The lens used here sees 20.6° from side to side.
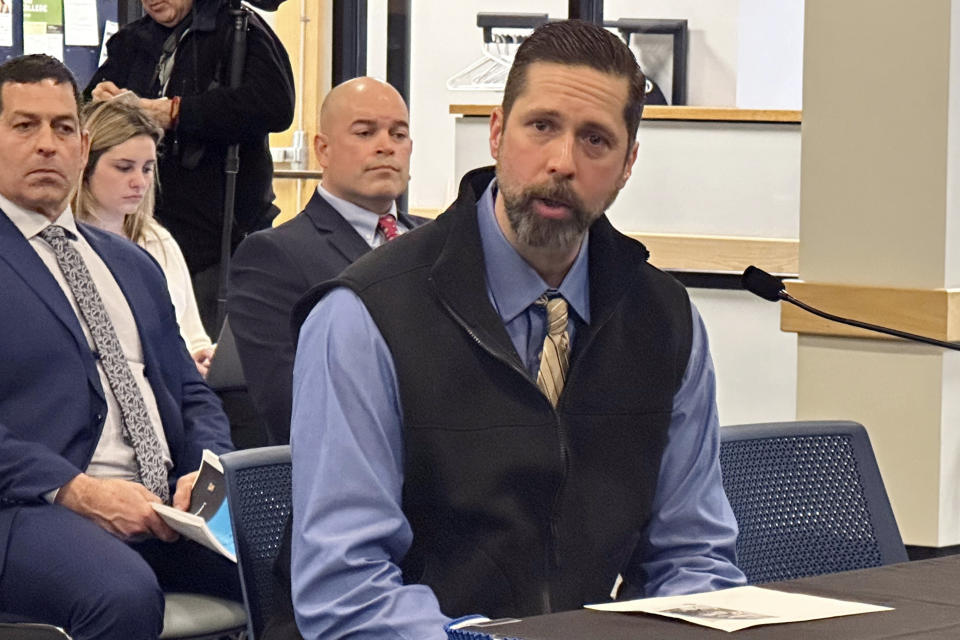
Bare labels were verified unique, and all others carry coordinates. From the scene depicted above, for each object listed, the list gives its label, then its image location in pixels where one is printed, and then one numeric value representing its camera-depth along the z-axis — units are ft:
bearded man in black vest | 9.33
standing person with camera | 24.34
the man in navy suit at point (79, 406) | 14.67
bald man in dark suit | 18.06
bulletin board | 29.39
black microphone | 11.68
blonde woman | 22.91
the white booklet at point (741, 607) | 7.25
